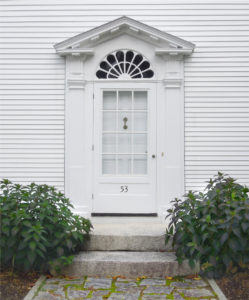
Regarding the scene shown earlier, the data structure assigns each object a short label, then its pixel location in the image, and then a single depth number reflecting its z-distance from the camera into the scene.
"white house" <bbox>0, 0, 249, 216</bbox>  6.65
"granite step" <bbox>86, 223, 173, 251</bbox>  5.36
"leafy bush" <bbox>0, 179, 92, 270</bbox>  4.47
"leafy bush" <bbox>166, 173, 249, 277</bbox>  4.45
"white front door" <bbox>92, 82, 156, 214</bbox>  6.70
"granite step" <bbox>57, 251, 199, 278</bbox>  4.88
